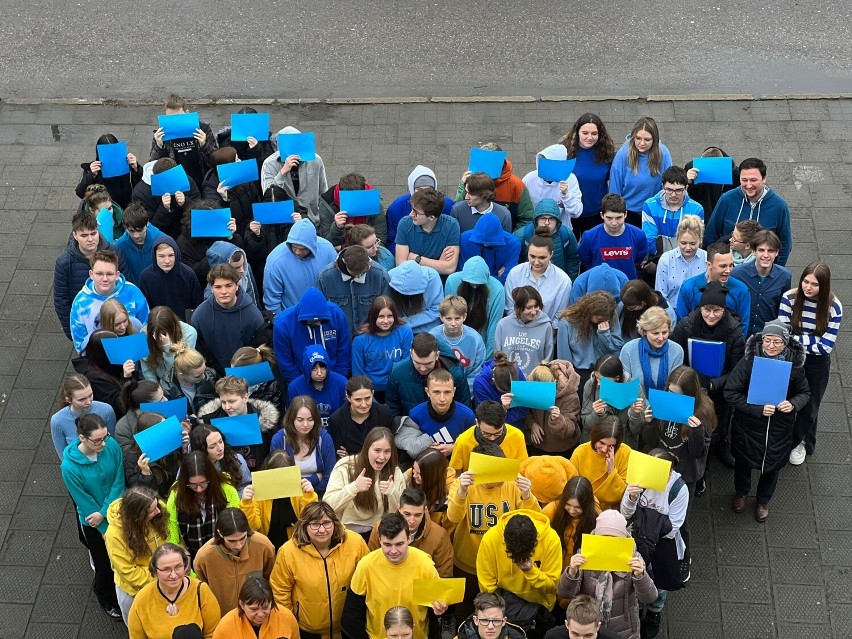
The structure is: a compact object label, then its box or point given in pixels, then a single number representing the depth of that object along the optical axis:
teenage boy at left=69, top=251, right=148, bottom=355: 9.41
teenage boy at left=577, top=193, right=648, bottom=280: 10.06
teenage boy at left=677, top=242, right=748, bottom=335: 9.30
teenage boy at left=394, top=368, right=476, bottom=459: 8.49
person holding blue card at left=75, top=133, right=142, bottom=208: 11.13
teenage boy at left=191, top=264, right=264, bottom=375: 9.46
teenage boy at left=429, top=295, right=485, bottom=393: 9.01
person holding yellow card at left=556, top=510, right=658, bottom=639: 7.10
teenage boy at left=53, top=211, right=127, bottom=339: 9.84
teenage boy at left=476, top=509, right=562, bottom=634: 7.30
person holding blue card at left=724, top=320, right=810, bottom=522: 8.66
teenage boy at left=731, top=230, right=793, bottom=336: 9.51
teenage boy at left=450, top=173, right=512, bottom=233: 10.37
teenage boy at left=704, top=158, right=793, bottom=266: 10.38
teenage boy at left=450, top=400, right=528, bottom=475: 7.92
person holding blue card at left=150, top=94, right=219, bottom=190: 11.48
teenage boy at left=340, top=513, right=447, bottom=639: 7.20
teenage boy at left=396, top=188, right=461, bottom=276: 10.20
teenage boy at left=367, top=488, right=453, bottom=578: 7.34
